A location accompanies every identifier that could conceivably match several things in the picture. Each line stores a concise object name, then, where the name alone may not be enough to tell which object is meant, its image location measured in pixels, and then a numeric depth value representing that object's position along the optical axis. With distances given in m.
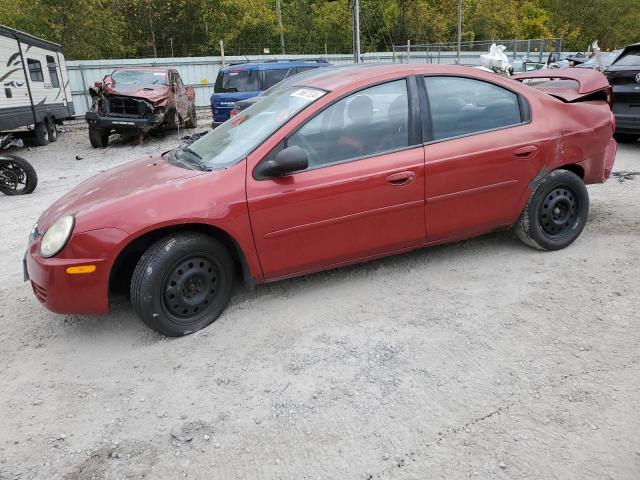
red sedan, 3.38
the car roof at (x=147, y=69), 14.48
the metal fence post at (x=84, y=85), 22.00
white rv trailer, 13.31
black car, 8.55
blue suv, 13.52
